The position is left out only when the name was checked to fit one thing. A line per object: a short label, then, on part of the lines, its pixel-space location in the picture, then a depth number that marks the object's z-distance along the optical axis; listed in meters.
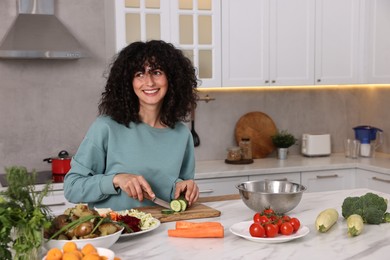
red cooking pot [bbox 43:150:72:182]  4.01
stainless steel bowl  2.35
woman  2.53
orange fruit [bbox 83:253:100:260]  1.56
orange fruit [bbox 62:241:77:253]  1.63
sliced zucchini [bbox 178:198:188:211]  2.45
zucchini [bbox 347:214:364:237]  2.12
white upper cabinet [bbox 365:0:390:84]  4.66
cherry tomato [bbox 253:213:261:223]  2.12
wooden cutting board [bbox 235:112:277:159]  4.87
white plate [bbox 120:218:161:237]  2.06
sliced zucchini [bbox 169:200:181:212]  2.43
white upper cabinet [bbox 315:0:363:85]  4.65
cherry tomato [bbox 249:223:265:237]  2.04
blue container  4.89
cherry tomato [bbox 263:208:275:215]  2.15
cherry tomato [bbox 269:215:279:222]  2.10
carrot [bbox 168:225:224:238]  2.10
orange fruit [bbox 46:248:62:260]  1.58
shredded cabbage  2.18
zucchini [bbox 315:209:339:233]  2.16
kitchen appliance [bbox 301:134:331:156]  4.85
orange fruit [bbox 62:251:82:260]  1.56
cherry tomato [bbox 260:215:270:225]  2.09
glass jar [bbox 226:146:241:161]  4.56
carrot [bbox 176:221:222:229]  2.14
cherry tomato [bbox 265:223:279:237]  2.05
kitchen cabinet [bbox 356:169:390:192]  4.29
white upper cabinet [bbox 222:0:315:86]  4.39
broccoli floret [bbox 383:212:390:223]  2.34
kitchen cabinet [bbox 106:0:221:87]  4.16
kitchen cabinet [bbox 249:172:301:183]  4.36
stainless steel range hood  3.92
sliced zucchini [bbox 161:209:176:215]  2.41
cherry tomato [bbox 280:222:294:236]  2.06
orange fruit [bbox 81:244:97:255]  1.61
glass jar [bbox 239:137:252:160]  4.61
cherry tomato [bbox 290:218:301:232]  2.09
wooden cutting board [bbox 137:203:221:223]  2.36
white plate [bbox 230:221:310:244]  2.03
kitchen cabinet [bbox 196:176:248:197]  4.18
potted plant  4.77
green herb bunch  1.59
